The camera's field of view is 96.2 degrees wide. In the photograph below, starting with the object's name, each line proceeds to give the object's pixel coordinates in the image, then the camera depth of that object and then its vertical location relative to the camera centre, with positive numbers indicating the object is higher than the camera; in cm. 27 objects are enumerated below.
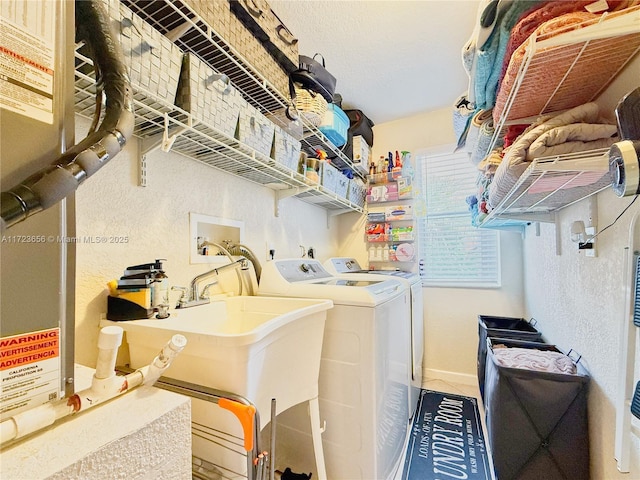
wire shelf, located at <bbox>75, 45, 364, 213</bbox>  98 +49
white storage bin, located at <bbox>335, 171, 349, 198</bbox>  252 +54
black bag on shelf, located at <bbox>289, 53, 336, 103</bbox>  173 +105
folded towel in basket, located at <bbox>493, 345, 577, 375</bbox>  134 -58
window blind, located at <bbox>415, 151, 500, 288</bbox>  284 +13
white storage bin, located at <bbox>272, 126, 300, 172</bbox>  167 +59
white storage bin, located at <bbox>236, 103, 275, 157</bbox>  139 +59
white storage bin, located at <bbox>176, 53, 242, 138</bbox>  113 +62
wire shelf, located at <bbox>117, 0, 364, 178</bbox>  106 +85
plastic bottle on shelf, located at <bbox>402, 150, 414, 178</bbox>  300 +83
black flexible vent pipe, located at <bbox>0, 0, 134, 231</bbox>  45 +22
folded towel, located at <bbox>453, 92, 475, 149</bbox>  181 +86
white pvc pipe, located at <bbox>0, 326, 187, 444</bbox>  46 -29
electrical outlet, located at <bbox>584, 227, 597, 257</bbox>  114 +2
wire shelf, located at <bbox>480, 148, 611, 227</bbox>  82 +22
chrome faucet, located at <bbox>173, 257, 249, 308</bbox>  134 -24
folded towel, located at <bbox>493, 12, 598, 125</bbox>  69 +53
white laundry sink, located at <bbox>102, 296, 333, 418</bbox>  86 -37
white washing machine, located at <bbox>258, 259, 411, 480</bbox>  138 -71
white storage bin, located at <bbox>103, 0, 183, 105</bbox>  88 +65
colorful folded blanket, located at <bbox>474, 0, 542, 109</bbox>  84 +68
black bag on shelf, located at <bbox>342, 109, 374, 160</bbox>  285 +121
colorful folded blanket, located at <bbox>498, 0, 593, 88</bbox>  74 +62
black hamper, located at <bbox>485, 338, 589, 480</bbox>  121 -80
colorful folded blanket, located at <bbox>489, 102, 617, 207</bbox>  85 +33
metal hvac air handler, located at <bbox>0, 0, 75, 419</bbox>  46 +4
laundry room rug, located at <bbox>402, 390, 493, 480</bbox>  171 -135
